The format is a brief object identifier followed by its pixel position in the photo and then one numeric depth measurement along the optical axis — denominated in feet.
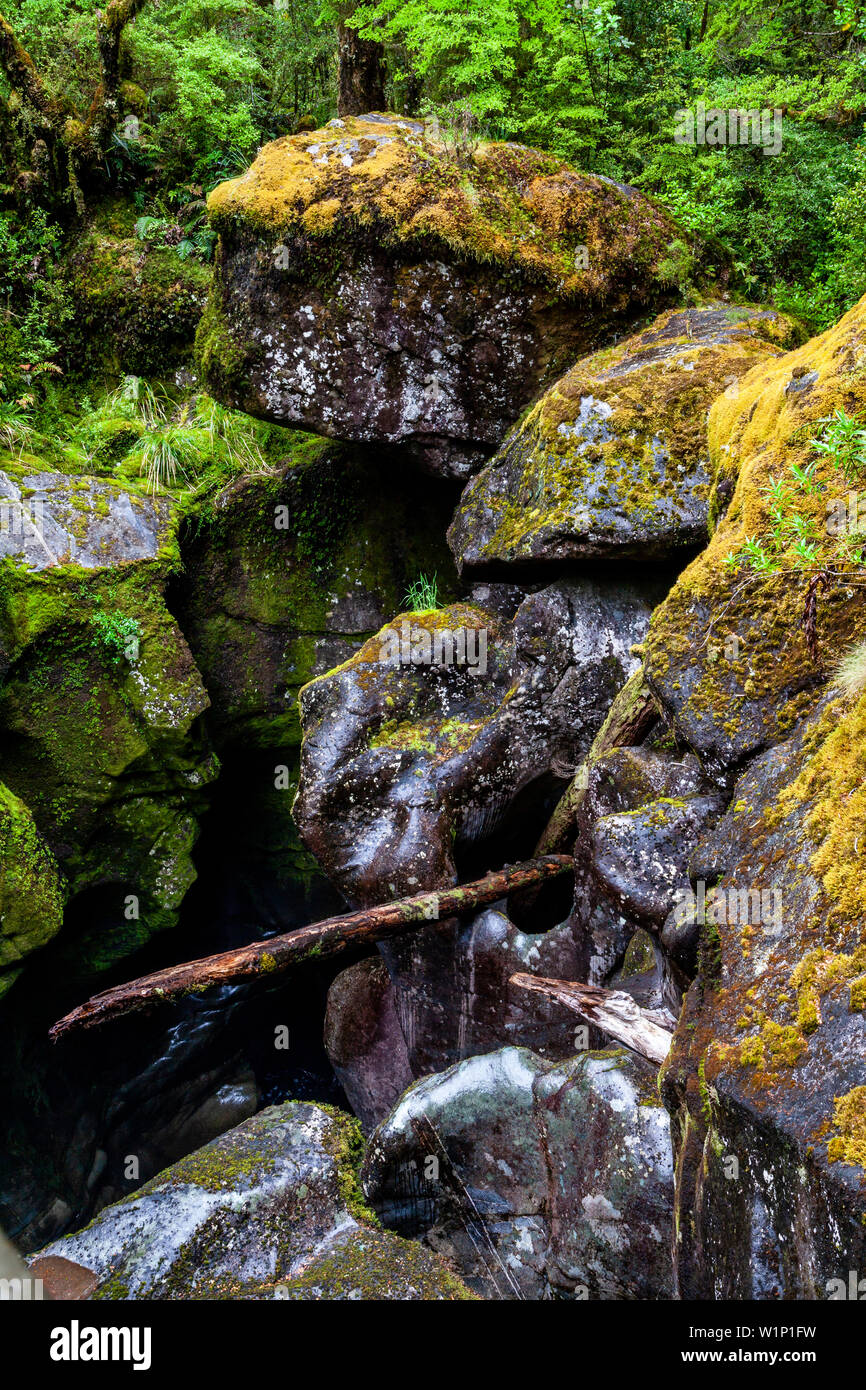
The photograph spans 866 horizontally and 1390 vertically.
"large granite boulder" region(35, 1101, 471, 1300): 13.50
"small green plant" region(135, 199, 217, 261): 33.35
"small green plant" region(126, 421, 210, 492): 30.09
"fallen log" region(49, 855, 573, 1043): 15.70
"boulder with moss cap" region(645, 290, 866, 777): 12.40
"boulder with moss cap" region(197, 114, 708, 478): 23.49
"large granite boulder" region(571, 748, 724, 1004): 14.11
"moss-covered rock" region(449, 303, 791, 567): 20.10
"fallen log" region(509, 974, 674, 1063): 13.23
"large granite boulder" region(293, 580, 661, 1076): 21.36
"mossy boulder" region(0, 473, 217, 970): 25.55
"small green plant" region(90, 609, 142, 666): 26.07
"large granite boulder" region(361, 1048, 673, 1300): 13.01
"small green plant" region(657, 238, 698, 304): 24.75
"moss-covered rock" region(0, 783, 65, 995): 22.47
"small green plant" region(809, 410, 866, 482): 10.11
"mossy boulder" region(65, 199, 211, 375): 33.04
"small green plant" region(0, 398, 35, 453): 27.89
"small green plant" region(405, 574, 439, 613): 27.40
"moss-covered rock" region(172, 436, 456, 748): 30.07
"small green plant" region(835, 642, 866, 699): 10.56
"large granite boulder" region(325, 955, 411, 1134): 23.88
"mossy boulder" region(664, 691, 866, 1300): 7.70
